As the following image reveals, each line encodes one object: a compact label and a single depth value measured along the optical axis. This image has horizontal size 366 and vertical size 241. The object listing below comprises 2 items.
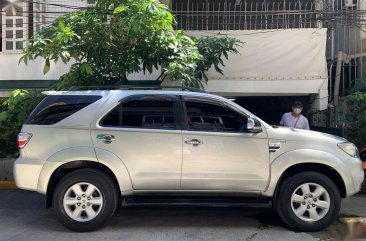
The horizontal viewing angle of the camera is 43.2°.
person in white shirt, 8.90
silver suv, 6.14
